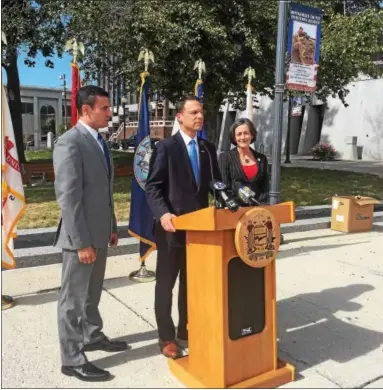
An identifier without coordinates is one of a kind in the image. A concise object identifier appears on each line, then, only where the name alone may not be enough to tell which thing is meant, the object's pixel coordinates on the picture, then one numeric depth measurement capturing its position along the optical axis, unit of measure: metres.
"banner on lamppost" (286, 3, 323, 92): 6.24
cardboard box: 8.30
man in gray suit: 2.85
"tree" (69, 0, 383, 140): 10.76
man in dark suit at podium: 3.20
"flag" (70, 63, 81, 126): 5.17
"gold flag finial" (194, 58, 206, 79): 6.29
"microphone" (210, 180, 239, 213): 2.70
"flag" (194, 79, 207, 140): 6.31
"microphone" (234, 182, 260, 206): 2.89
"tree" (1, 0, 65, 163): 11.38
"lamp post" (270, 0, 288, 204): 6.21
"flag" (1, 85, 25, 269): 4.17
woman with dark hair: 4.00
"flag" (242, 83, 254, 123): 7.57
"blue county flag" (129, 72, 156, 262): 5.18
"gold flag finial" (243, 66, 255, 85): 7.40
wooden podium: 2.78
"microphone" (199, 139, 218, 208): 3.37
